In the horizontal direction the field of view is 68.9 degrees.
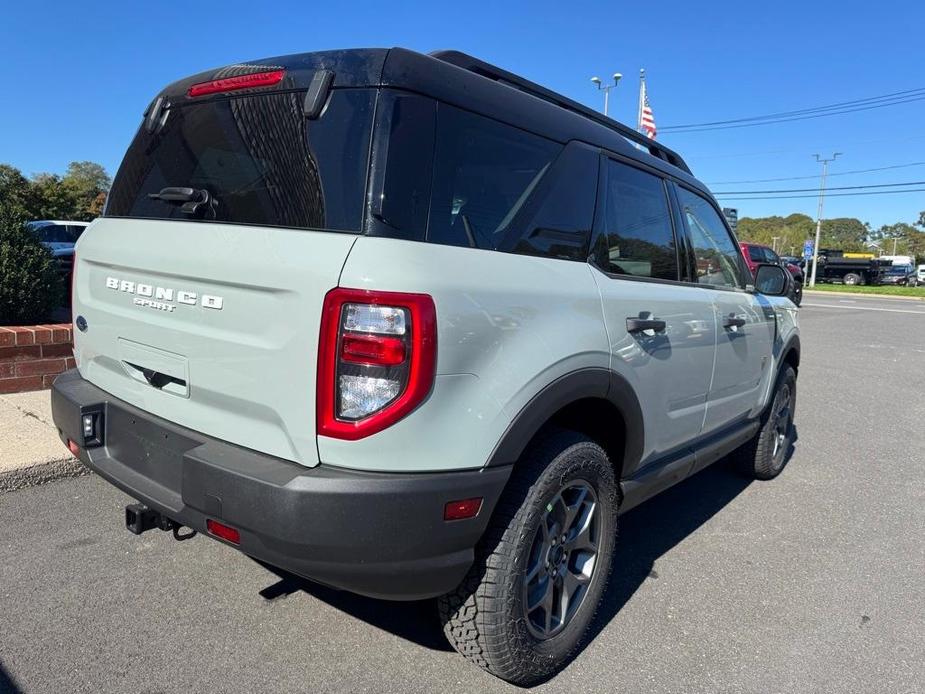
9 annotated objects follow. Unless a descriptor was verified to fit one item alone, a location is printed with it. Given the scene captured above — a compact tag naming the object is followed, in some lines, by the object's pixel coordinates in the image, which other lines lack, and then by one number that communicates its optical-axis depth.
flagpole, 23.91
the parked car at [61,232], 13.15
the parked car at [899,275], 46.43
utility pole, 41.56
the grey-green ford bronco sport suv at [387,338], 1.85
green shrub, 5.57
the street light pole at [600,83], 29.21
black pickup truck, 42.31
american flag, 23.11
